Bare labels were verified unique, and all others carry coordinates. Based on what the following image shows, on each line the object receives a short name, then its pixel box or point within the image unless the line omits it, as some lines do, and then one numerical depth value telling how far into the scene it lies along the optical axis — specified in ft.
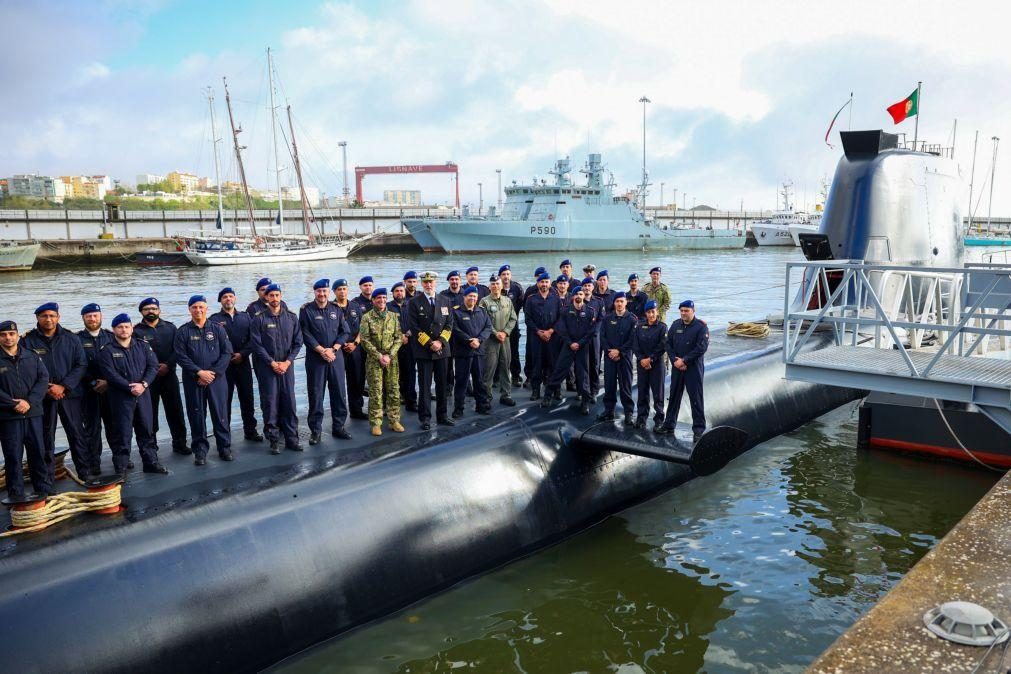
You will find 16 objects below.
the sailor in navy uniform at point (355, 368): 28.55
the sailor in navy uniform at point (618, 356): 29.58
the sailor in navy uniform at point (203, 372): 23.82
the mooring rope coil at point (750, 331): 49.78
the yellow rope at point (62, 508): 18.81
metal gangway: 25.36
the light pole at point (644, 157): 235.61
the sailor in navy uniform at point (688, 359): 28.07
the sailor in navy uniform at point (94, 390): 22.61
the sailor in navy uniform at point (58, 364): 21.36
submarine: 17.76
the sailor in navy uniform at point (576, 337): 30.58
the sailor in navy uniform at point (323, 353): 26.11
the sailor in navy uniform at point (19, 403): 20.13
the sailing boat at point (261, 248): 154.61
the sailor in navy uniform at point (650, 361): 28.94
